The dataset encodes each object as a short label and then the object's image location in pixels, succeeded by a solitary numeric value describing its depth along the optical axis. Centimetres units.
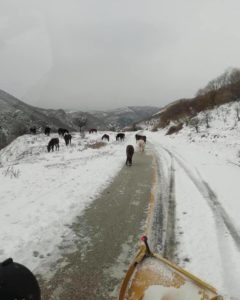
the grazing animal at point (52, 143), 2033
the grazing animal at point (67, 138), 2386
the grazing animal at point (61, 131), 3370
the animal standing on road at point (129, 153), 1207
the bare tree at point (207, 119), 2904
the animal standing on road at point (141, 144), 1714
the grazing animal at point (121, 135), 2915
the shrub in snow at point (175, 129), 3758
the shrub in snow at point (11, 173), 931
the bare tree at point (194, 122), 3121
